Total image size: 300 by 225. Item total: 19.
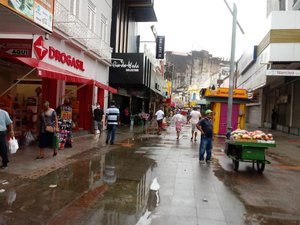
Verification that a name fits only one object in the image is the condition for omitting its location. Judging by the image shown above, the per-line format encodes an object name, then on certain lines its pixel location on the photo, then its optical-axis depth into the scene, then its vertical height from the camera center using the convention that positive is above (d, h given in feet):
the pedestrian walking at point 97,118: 40.60 -1.80
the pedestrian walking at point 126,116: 66.67 -2.06
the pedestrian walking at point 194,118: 42.57 -1.04
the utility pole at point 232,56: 36.63 +8.24
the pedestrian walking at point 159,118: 49.42 -1.57
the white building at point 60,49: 21.16 +6.41
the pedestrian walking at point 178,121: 43.60 -1.73
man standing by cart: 25.99 -2.47
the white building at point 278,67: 51.76 +11.14
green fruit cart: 22.12 -3.00
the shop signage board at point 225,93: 50.36 +3.99
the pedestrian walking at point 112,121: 33.46 -1.75
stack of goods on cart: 22.41 -1.95
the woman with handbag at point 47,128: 23.54 -2.15
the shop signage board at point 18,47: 23.73 +5.02
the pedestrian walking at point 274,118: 74.07 -0.70
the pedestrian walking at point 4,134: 19.40 -2.43
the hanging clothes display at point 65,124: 28.40 -2.07
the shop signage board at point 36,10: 17.83 +6.95
